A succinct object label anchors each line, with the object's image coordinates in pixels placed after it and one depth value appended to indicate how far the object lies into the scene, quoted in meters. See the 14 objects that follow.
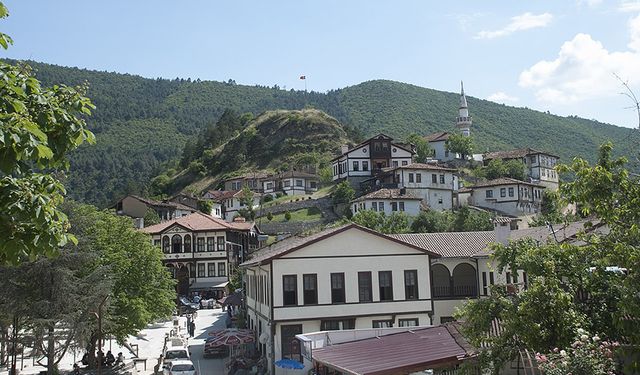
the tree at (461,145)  106.50
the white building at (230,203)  99.26
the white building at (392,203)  75.14
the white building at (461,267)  36.81
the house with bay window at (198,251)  72.25
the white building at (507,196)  85.81
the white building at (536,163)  102.62
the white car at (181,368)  28.69
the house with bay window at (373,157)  93.81
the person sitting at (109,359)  33.04
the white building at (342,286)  30.81
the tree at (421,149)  103.66
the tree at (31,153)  6.55
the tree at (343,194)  85.75
